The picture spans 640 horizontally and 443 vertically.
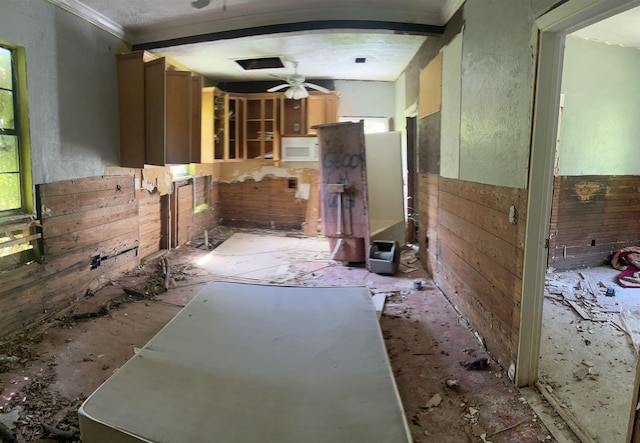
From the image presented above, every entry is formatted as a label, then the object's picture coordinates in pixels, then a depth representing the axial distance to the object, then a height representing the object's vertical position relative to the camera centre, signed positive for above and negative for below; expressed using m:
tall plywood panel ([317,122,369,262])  4.99 -0.22
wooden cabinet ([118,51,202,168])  4.24 +0.63
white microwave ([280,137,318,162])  7.36 +0.40
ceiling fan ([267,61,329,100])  6.24 +1.31
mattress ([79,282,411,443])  1.84 -1.17
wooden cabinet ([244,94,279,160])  7.33 +0.81
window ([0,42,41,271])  3.14 -0.03
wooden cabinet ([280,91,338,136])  7.18 +1.12
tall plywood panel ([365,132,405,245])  6.11 -0.15
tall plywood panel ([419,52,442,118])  4.16 +0.96
